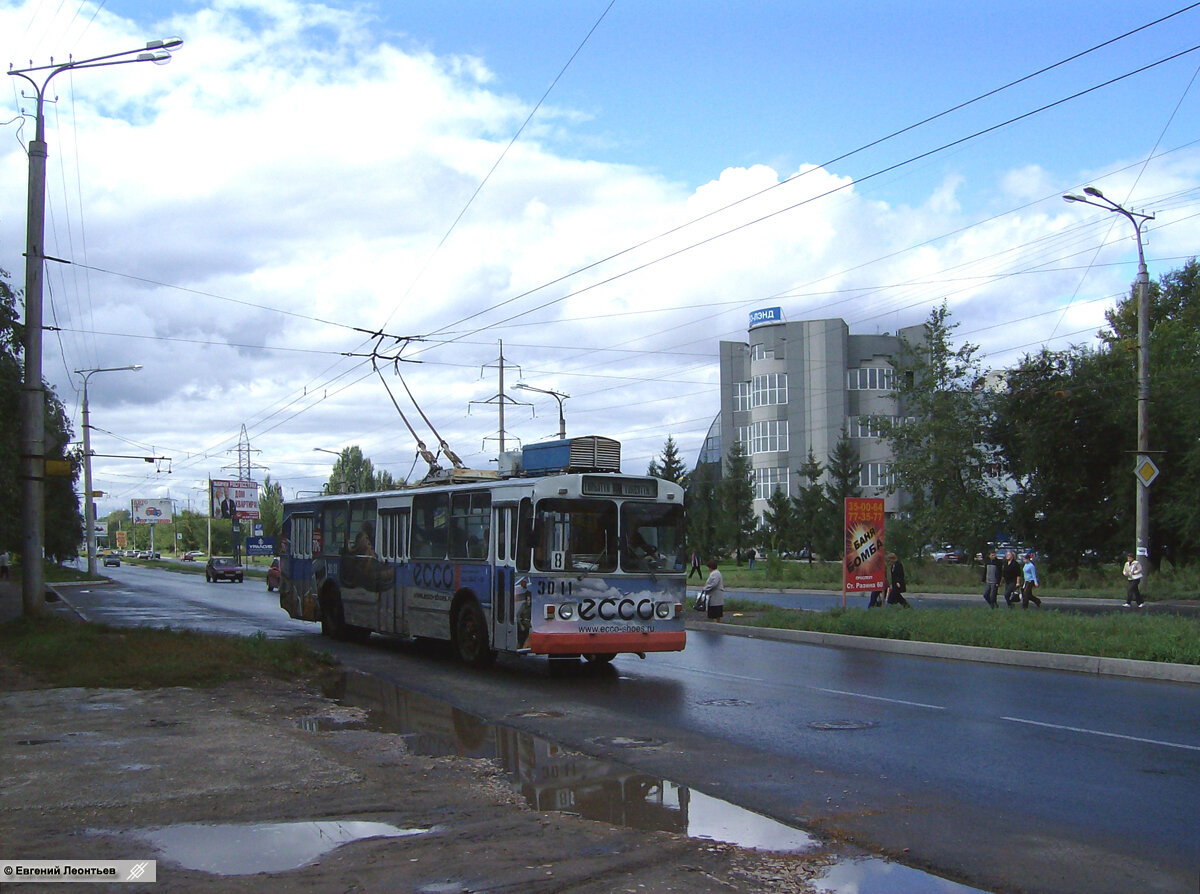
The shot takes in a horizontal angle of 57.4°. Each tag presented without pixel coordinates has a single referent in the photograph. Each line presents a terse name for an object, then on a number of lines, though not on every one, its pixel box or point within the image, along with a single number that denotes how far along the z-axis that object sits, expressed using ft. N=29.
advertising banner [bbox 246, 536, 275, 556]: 306.76
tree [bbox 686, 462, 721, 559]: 271.90
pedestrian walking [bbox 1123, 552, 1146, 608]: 93.50
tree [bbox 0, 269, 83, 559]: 70.44
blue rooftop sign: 301.94
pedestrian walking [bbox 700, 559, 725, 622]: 81.51
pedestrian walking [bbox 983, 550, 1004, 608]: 95.40
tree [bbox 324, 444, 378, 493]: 397.25
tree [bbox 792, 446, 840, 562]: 253.63
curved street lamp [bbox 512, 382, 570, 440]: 155.22
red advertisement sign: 79.30
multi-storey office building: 296.51
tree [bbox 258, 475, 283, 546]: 491.43
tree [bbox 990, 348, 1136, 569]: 145.89
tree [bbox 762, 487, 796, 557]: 265.95
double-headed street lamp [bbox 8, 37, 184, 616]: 64.90
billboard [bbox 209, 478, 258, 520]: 330.40
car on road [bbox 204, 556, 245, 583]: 209.26
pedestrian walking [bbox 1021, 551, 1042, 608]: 93.09
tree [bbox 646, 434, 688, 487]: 297.74
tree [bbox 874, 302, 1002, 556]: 161.48
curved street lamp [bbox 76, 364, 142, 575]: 169.58
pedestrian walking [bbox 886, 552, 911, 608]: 85.66
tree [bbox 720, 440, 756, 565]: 267.18
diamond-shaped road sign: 101.91
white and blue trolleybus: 49.32
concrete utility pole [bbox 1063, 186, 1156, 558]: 102.32
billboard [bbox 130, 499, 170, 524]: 433.89
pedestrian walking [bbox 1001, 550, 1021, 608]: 95.82
